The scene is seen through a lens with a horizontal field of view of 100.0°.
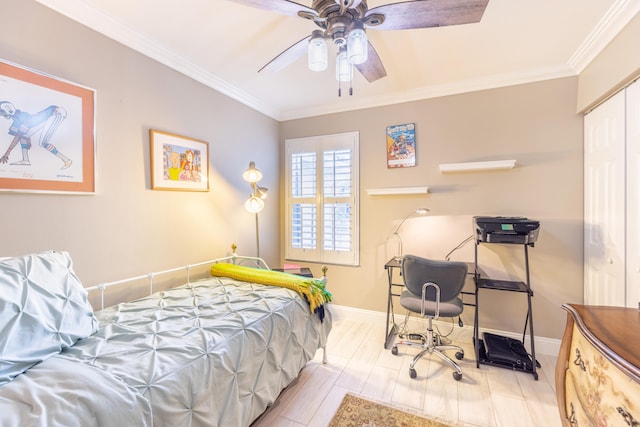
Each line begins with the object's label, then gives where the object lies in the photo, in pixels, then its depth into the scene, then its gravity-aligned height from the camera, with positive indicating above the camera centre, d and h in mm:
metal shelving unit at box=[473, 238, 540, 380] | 2121 -695
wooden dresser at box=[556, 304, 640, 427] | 792 -551
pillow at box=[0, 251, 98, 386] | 978 -422
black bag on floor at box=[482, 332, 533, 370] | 2129 -1176
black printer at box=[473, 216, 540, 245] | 2078 -161
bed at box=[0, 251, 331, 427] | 819 -587
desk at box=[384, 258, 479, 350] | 2503 -893
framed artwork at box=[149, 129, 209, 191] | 2020 +391
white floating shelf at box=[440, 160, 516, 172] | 2365 +405
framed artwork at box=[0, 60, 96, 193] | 1351 +428
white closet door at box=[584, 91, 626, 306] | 1816 +44
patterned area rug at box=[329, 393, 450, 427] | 1614 -1289
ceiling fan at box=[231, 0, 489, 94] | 1172 +896
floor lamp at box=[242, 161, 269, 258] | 2605 +182
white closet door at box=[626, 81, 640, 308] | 1650 +94
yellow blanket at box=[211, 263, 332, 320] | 1959 -548
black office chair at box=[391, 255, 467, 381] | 2035 -615
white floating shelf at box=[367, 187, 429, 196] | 2711 +200
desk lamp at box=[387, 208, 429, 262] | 2852 -266
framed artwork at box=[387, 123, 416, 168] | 2832 +687
